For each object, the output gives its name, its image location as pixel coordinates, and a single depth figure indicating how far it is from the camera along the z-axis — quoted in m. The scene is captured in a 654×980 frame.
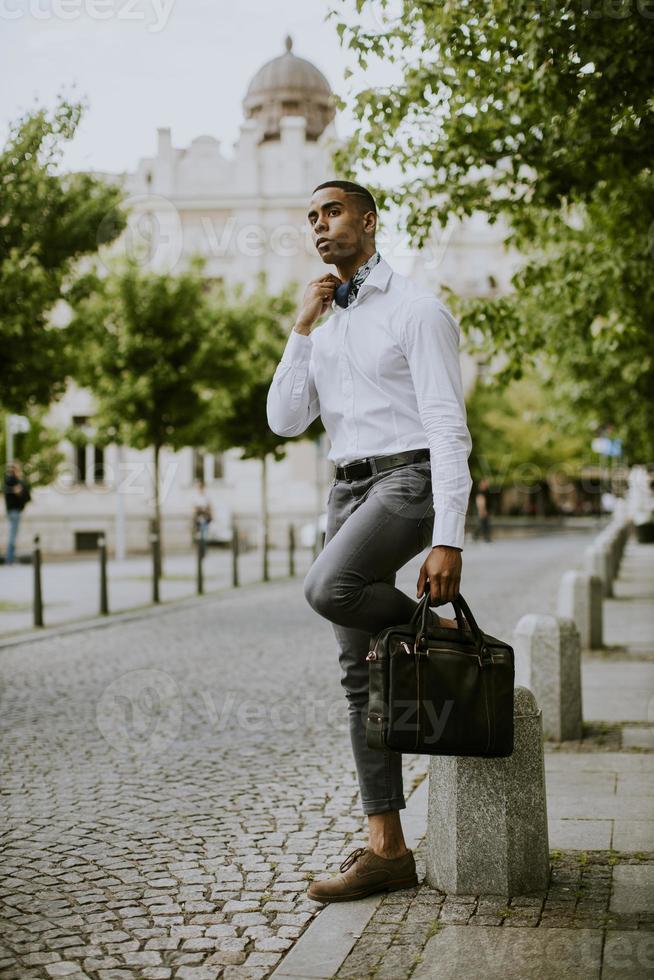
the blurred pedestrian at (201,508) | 28.25
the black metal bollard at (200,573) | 18.02
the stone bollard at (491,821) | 3.90
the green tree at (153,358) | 21.72
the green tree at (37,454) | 33.34
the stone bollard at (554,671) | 6.91
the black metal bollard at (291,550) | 23.27
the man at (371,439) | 3.70
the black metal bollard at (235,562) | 19.78
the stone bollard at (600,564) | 16.02
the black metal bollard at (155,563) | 16.66
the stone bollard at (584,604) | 11.04
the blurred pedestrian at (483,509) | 37.88
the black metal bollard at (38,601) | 13.24
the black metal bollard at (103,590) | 14.80
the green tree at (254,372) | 28.30
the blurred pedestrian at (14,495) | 23.31
